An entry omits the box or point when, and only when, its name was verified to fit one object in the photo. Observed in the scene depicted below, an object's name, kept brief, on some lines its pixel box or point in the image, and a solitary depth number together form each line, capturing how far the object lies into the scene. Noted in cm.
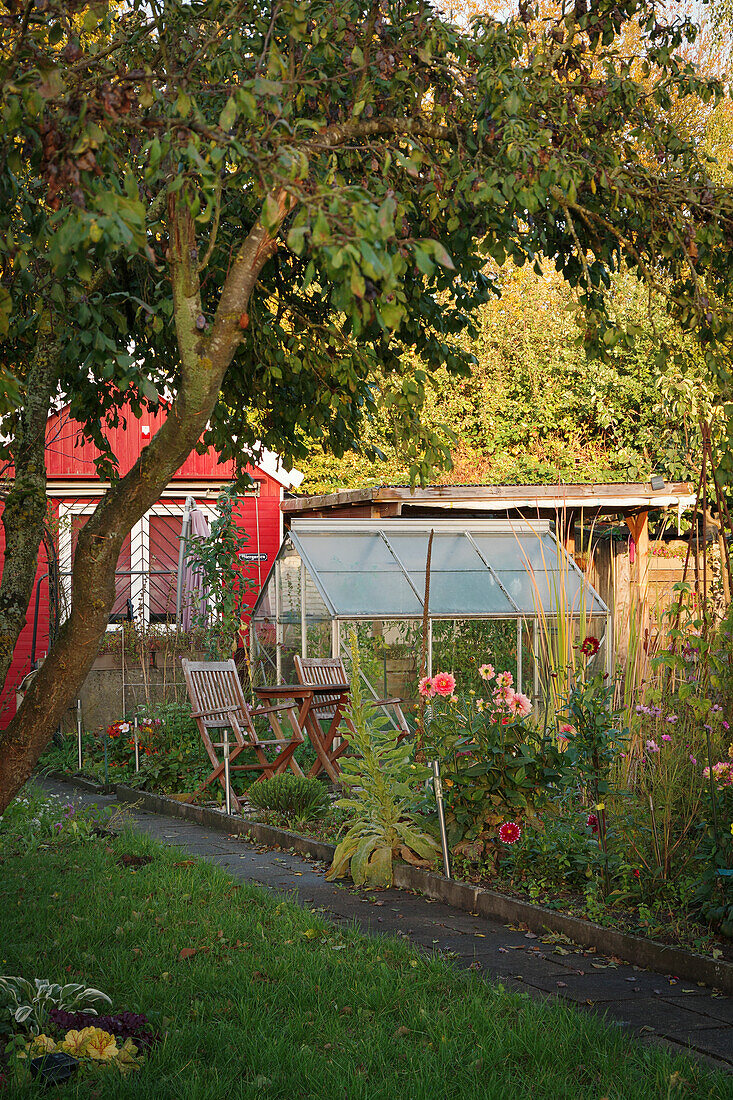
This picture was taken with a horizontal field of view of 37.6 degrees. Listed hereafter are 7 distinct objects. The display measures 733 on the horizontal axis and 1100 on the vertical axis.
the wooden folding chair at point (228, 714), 805
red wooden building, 1461
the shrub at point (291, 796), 753
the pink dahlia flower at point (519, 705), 548
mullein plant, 572
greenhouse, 1009
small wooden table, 809
